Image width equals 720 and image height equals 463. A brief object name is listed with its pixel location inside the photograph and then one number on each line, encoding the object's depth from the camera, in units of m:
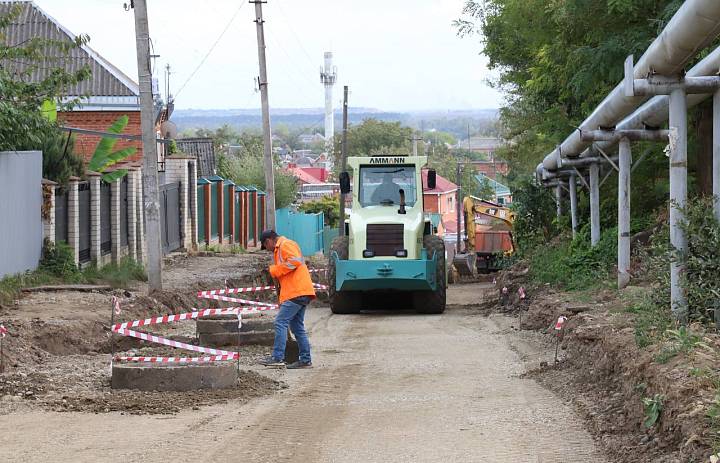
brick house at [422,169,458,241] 90.49
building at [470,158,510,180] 118.15
